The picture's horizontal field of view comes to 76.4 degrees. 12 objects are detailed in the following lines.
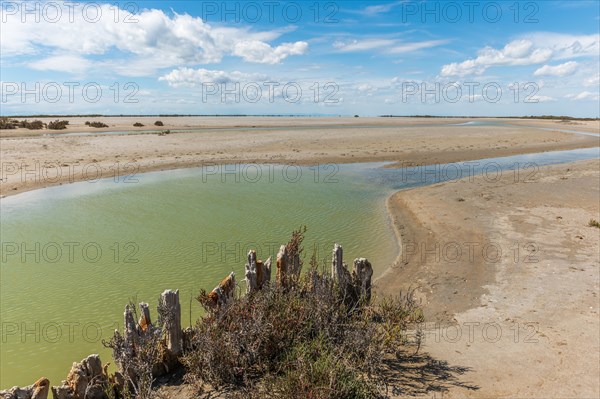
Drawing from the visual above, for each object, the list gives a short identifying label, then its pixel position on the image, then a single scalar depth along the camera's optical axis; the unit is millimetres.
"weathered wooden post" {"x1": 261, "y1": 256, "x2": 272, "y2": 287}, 7090
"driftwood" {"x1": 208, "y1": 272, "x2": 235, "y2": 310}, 6328
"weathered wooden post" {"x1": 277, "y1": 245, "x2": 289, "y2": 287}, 7129
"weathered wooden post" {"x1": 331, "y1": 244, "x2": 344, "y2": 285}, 7215
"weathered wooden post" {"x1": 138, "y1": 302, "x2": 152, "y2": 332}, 5629
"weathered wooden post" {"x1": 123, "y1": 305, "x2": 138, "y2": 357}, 5312
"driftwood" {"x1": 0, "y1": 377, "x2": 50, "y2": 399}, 4379
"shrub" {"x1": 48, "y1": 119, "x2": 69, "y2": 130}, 48781
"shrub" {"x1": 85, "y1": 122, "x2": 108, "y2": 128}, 55678
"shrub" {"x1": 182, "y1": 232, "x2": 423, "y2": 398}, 5020
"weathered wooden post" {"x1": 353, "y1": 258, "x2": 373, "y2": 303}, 7398
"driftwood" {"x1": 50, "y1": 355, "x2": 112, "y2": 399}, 4766
